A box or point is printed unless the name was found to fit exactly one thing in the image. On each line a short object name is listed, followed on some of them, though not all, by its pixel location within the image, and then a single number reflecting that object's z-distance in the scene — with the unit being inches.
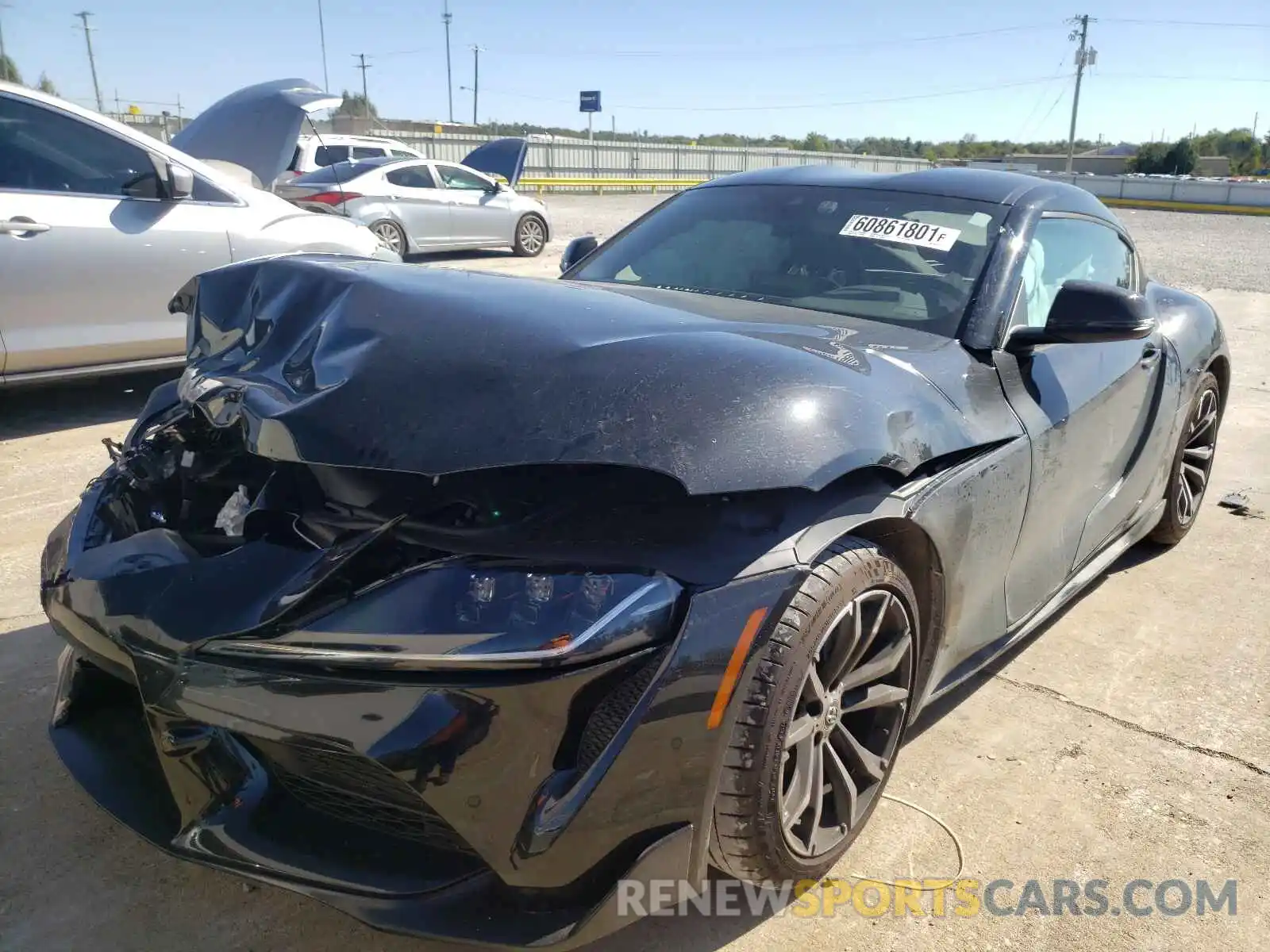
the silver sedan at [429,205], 465.1
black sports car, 62.1
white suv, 554.3
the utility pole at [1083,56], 2165.1
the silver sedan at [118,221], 187.9
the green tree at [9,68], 731.4
